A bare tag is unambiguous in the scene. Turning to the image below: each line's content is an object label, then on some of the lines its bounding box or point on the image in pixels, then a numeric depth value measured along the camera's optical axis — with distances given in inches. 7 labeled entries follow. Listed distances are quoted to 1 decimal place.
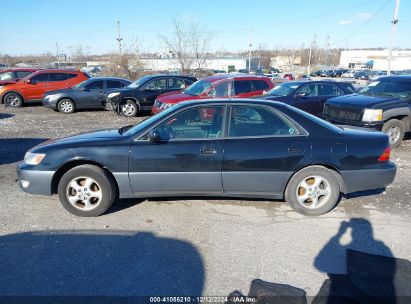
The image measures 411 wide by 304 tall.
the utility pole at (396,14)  820.6
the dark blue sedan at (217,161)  156.4
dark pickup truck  289.7
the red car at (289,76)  1511.1
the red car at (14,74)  645.3
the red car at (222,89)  384.2
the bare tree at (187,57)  1138.7
